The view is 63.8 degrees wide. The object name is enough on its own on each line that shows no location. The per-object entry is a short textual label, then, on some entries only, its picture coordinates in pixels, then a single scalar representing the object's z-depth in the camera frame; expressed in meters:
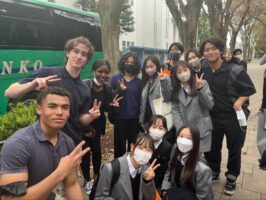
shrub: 2.41
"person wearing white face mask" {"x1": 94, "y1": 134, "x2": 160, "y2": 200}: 1.96
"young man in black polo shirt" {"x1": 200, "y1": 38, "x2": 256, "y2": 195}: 2.57
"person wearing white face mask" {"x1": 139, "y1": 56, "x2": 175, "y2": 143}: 2.71
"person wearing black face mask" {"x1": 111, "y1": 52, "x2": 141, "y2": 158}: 2.82
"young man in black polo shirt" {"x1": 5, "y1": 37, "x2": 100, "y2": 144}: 2.04
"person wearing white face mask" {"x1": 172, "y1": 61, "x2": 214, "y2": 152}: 2.54
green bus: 4.87
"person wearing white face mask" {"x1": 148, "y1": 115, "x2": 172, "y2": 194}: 2.47
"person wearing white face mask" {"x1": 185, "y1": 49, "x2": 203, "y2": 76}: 2.85
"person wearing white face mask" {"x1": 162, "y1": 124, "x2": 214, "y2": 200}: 2.18
